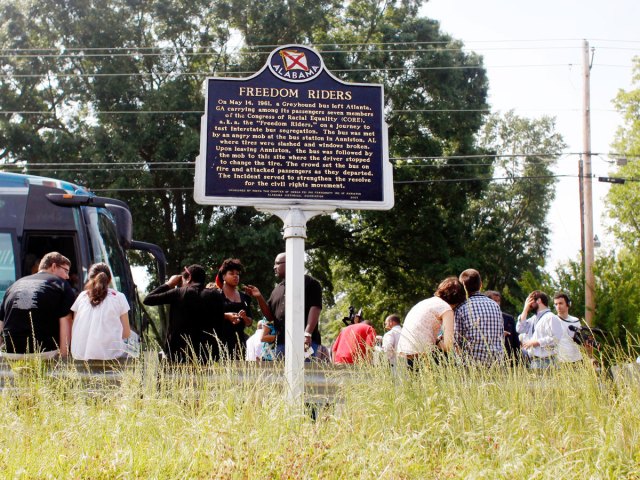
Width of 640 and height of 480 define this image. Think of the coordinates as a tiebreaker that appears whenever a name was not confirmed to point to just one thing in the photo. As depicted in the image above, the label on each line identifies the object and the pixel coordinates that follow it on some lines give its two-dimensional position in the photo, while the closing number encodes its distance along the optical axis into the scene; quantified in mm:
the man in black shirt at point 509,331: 9250
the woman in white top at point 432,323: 6848
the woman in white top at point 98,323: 7707
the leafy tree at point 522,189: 38875
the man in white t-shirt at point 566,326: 8600
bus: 11281
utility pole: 23172
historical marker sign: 7078
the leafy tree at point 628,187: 37250
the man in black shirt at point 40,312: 7562
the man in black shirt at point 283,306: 8565
